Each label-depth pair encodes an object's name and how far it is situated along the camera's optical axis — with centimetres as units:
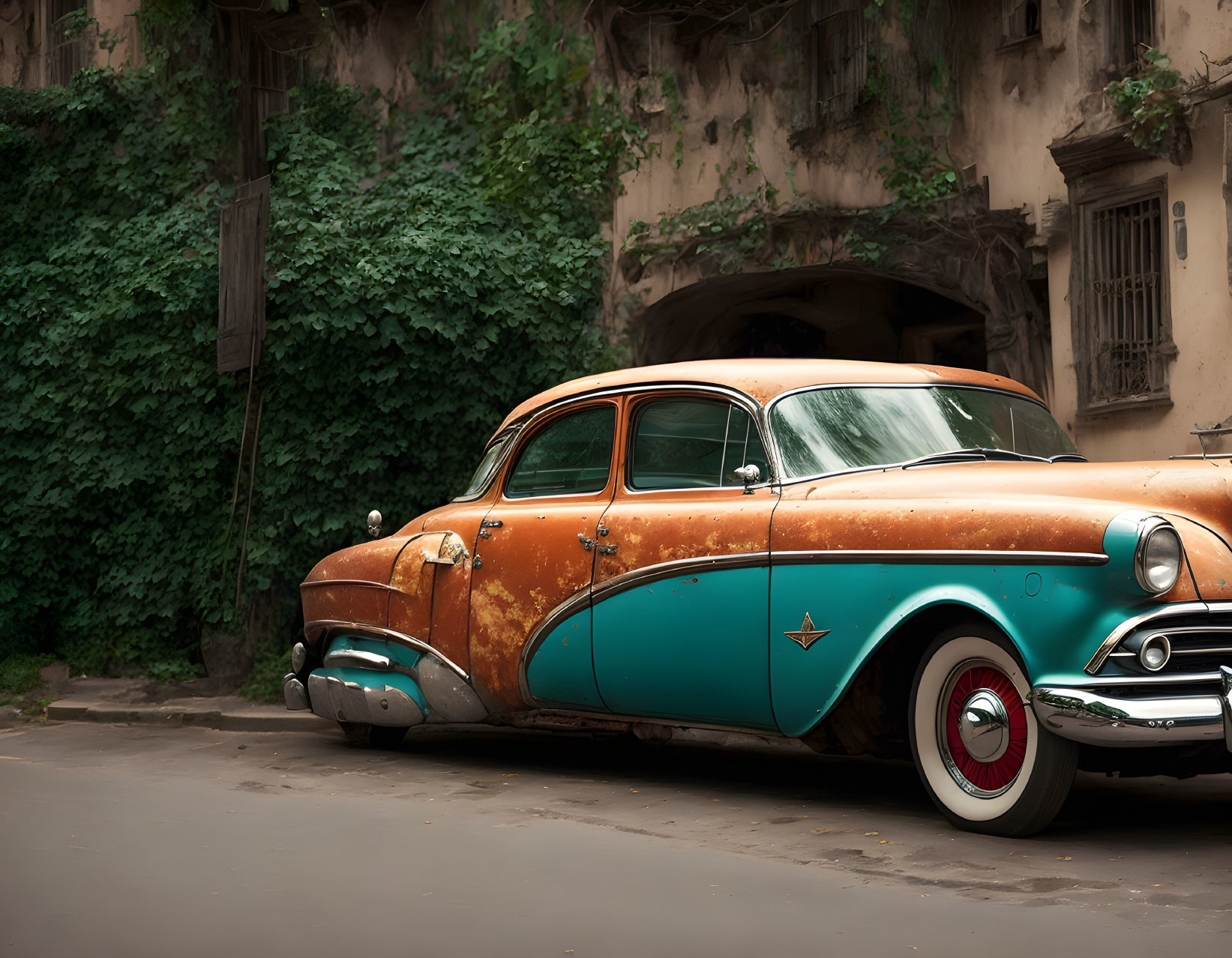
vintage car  489
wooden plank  1228
